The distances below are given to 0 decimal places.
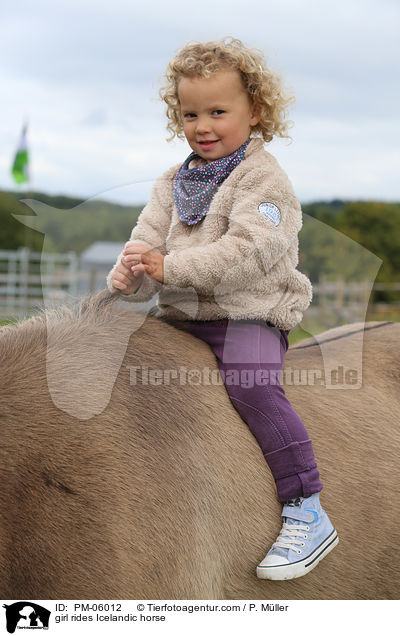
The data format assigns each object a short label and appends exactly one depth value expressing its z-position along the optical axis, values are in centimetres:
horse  240
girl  271
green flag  1669
